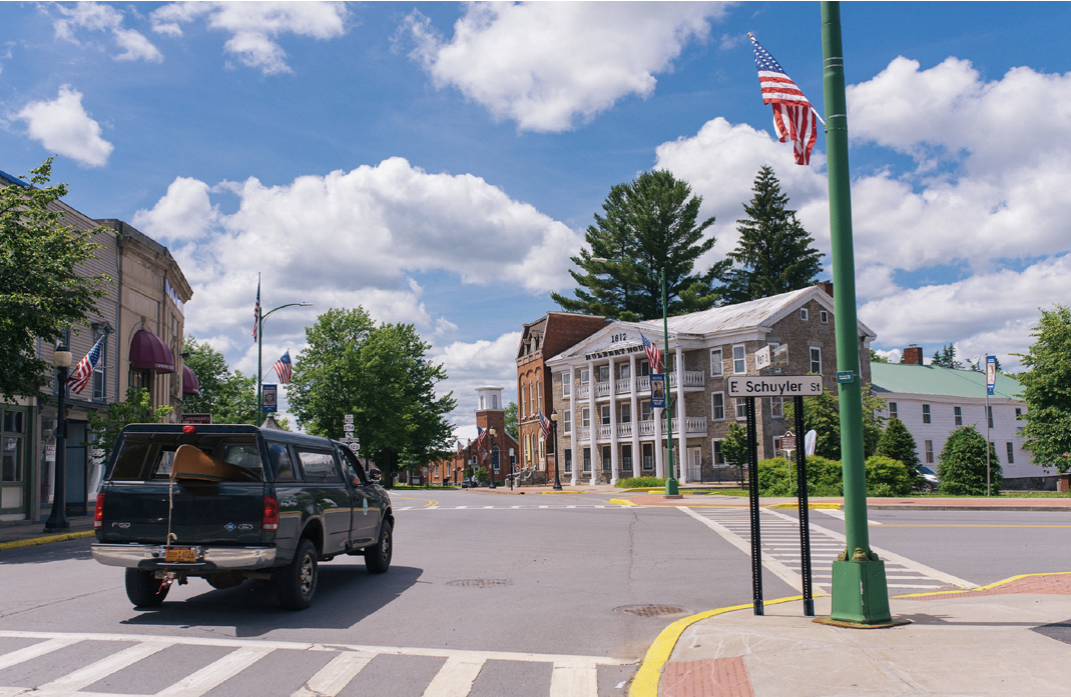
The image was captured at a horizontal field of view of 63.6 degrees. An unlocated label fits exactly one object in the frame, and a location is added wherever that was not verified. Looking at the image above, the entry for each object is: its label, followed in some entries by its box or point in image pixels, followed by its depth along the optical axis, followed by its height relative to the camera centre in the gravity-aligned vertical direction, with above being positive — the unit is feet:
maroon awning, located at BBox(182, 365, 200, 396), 143.84 +10.33
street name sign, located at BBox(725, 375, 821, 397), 27.27 +1.59
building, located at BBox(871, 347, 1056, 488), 178.28 +5.24
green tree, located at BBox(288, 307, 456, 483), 198.39 +12.02
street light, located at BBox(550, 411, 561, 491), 157.07 +1.13
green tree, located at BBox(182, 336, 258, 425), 242.99 +16.22
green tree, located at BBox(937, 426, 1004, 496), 118.32 -4.69
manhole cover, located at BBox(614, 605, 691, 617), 30.73 -6.22
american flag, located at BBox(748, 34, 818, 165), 31.83 +12.03
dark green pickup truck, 28.60 -2.25
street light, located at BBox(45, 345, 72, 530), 68.39 -0.22
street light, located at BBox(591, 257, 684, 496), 107.96 -4.97
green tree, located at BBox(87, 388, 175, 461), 82.64 +2.73
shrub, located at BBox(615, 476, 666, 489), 152.66 -7.95
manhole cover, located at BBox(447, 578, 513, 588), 37.04 -6.16
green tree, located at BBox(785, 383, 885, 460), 125.90 +1.75
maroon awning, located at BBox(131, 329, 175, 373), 103.24 +11.09
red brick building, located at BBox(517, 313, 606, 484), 205.77 +17.09
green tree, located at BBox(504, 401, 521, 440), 481.05 +11.11
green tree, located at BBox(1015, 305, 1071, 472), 128.88 +6.25
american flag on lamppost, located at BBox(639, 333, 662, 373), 121.60 +11.49
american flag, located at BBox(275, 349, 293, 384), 125.39 +11.04
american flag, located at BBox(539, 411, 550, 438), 170.06 +3.08
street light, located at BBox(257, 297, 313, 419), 130.82 +13.84
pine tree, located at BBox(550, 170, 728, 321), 247.91 +52.28
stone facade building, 158.51 +11.37
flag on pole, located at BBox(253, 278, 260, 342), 131.13 +19.09
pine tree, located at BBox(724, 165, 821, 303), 246.88 +53.09
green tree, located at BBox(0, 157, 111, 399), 56.24 +11.21
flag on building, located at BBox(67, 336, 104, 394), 78.64 +6.84
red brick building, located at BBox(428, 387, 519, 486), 331.36 +3.26
